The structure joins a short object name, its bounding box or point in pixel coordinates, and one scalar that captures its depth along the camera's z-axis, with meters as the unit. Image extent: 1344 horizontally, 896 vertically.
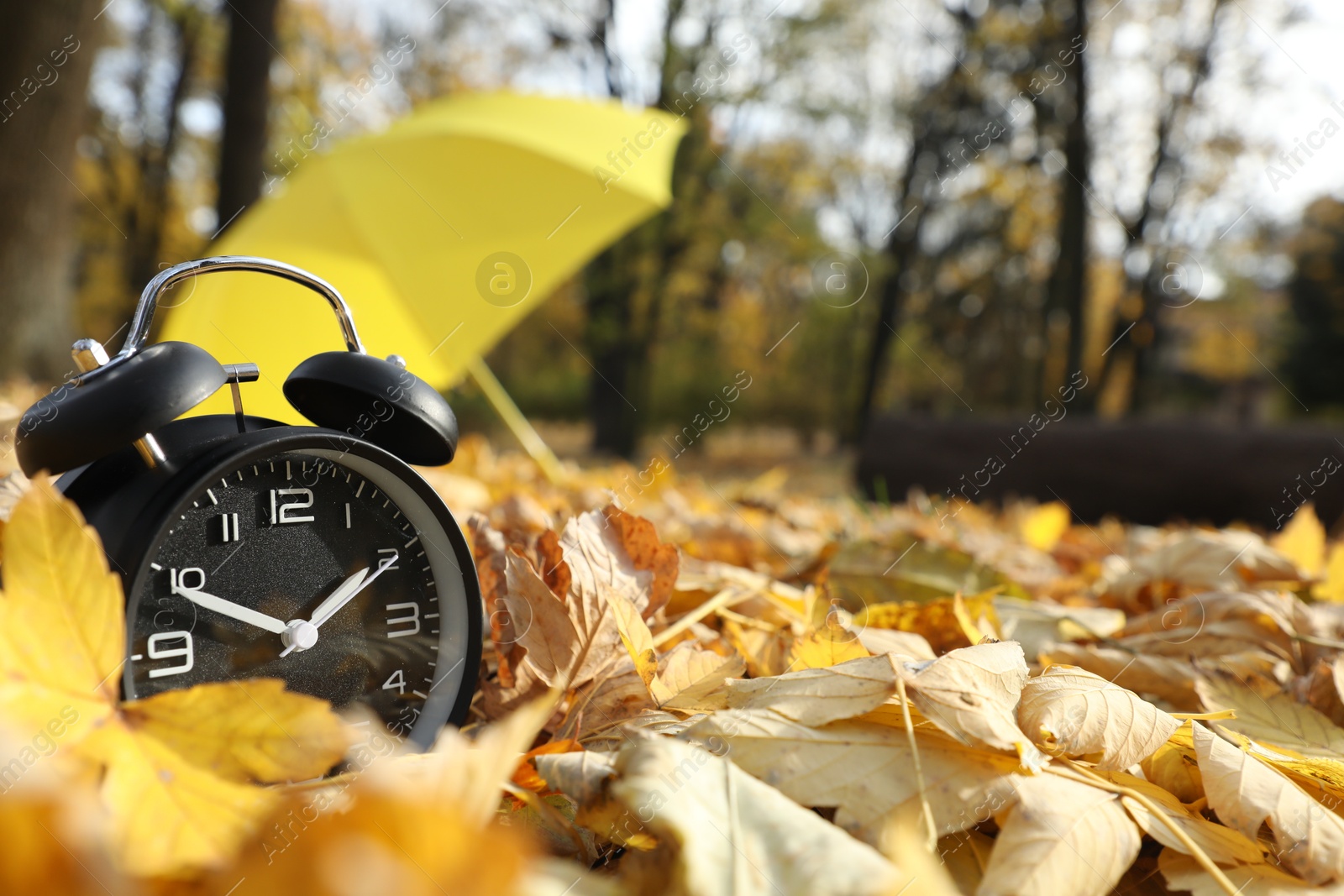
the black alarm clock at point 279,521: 0.35
